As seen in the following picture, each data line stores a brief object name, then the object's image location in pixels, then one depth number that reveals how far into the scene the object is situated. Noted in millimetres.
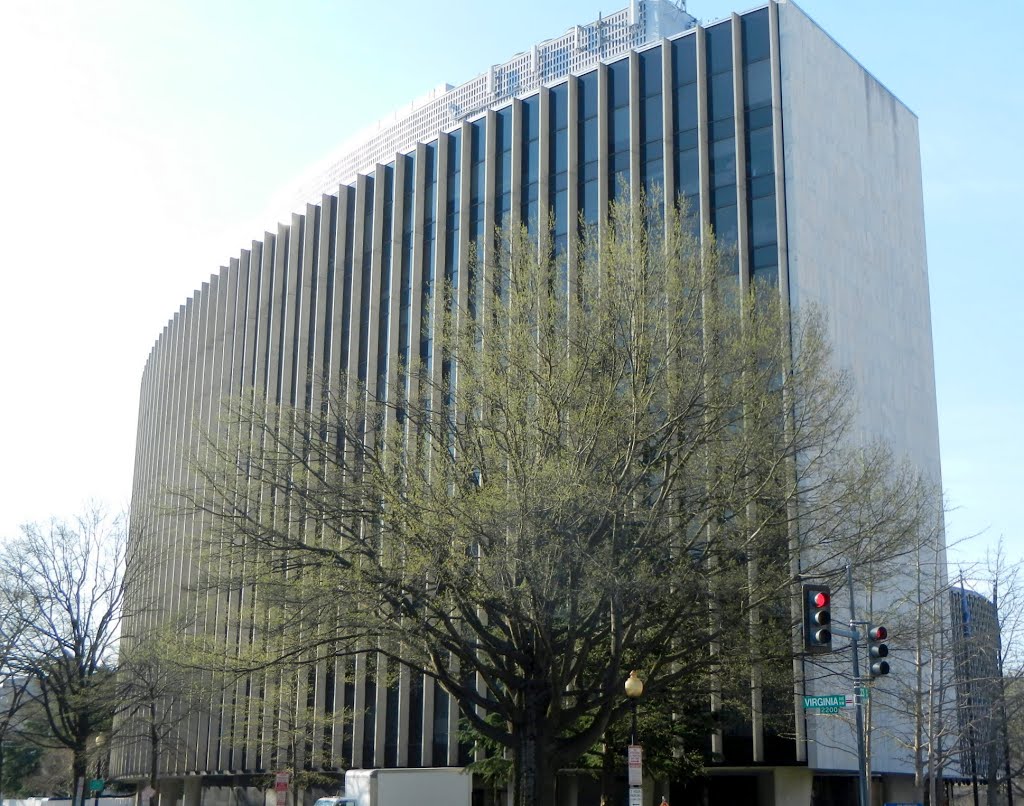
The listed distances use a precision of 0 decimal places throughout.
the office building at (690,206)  42969
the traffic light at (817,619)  19656
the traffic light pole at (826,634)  19719
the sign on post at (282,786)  32438
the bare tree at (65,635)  45938
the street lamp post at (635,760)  21859
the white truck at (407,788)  34375
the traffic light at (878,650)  20328
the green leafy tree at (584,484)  22859
